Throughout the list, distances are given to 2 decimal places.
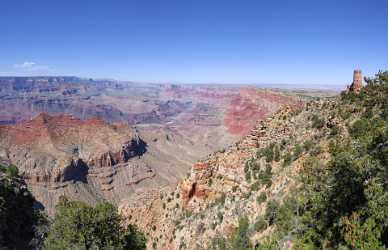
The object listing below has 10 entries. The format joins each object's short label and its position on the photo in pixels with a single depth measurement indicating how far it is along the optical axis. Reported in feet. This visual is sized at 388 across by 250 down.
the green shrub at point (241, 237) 96.33
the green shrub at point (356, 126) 98.83
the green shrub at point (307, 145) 117.91
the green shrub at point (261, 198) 112.57
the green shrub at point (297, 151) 118.73
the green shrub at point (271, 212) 99.24
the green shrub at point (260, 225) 101.09
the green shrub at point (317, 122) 124.28
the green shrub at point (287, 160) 120.05
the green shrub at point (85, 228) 91.61
